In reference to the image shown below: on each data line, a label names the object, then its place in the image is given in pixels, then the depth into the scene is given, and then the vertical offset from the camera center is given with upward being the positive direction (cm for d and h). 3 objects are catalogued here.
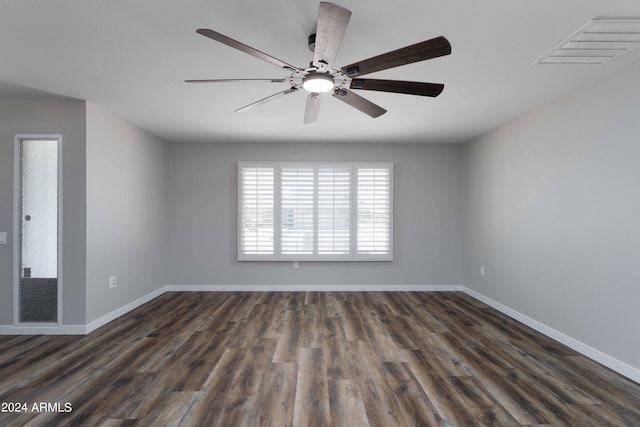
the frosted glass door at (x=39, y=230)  330 -19
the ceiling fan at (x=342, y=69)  152 +85
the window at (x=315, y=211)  505 +4
